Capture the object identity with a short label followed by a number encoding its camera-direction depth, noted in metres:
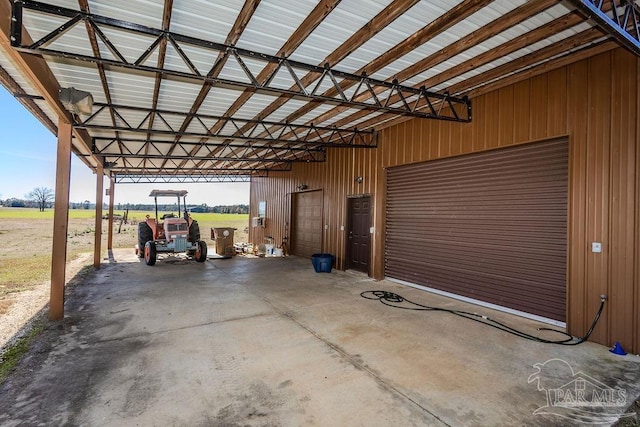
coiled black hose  3.95
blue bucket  8.71
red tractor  9.67
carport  3.35
